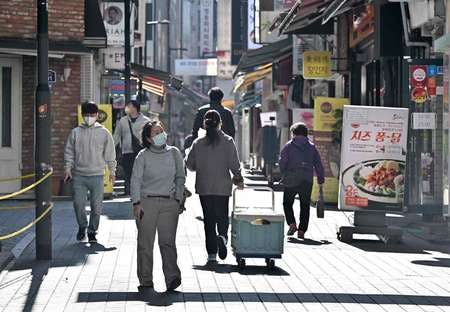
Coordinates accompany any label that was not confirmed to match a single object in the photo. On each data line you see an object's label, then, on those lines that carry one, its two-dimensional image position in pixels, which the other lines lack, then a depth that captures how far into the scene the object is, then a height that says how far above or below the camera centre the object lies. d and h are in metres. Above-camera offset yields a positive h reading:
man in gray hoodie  13.60 -0.39
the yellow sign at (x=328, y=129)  20.59 +0.11
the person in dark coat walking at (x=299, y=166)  15.16 -0.46
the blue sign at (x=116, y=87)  35.81 +1.61
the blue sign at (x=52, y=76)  20.96 +1.15
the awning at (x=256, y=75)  38.91 +2.25
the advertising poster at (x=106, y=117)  21.36 +0.34
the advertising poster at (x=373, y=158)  14.75 -0.33
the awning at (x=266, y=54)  32.81 +2.56
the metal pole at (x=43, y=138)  11.70 -0.05
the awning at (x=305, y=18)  21.28 +2.60
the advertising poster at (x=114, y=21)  30.22 +3.28
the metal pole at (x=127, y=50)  27.52 +2.24
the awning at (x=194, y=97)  94.19 +3.35
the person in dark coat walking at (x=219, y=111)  14.61 +0.30
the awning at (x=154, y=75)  32.78 +1.87
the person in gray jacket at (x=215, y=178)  12.06 -0.51
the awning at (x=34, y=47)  20.06 +1.69
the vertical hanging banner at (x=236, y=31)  61.78 +6.17
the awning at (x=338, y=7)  19.17 +2.43
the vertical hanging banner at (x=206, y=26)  129.75 +14.01
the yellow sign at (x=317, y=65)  26.69 +1.78
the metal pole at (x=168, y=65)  82.94 +6.20
